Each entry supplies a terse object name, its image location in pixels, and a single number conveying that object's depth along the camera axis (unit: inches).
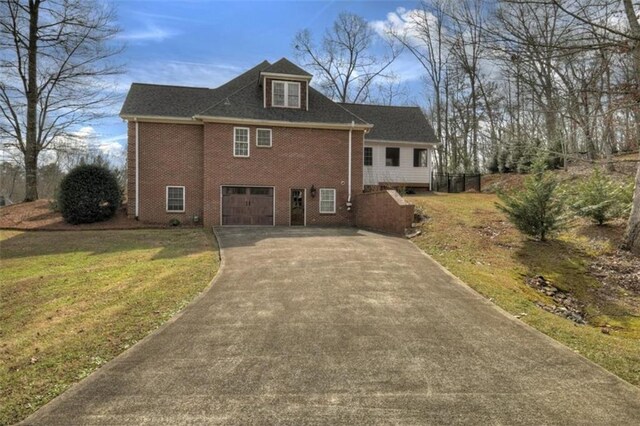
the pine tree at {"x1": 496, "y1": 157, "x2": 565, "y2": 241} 516.1
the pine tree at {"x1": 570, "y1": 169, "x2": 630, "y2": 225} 569.3
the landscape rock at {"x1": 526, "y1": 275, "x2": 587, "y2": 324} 349.1
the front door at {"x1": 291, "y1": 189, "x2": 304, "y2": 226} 825.5
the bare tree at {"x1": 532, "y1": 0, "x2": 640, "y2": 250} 242.8
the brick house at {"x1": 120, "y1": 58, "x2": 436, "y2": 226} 787.4
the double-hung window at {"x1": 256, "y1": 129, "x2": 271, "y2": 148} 804.6
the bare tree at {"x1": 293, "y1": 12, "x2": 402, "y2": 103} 1542.2
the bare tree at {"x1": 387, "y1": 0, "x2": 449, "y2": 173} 1469.4
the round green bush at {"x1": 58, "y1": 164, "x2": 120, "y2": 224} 762.8
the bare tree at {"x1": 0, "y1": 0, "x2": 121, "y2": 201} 979.3
